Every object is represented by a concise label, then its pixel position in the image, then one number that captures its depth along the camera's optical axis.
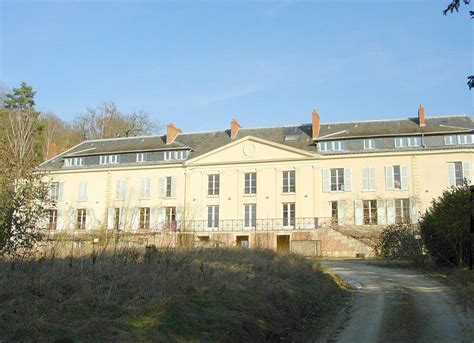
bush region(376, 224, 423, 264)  23.17
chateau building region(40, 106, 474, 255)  37.03
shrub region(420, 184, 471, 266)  16.95
